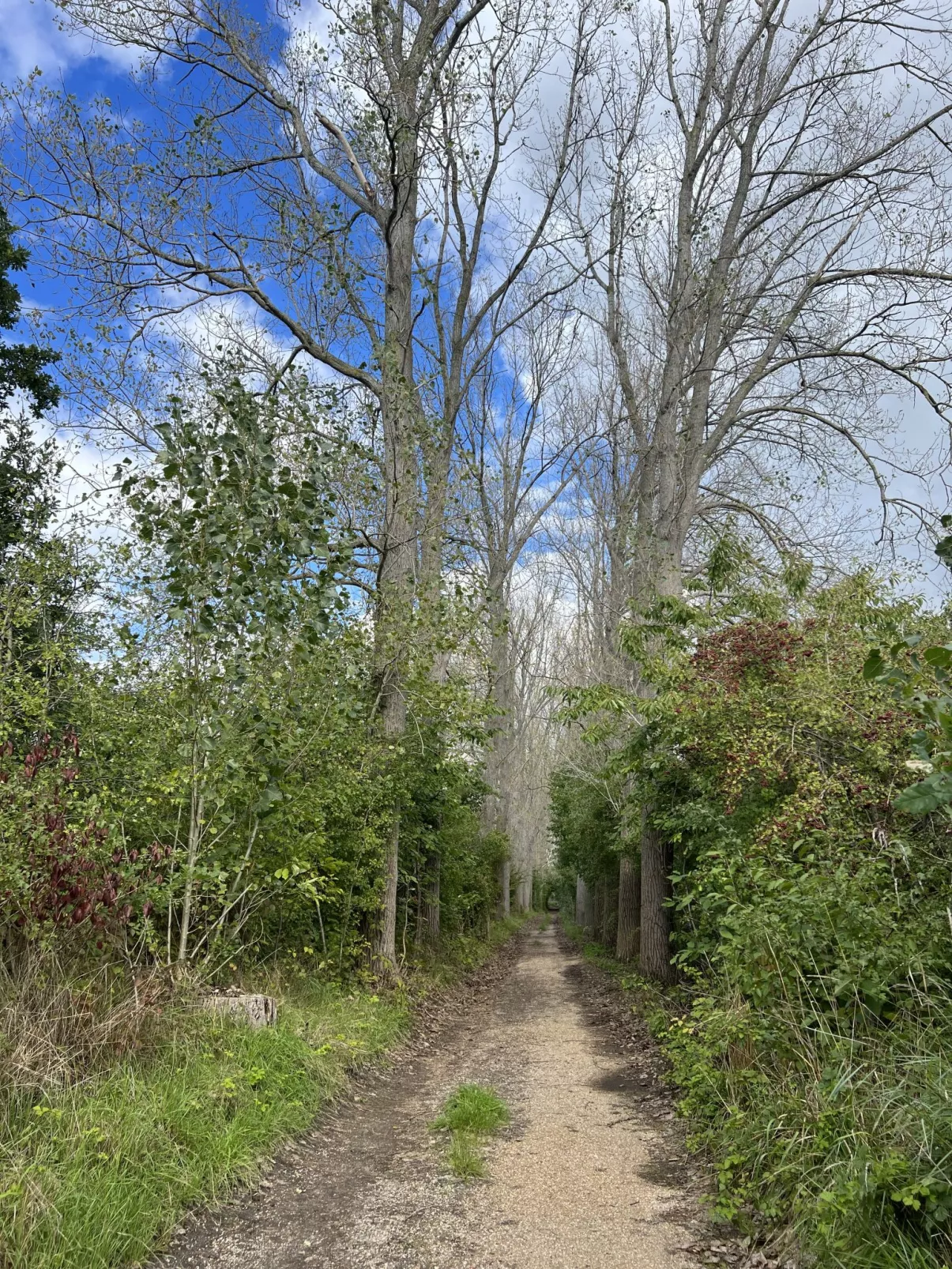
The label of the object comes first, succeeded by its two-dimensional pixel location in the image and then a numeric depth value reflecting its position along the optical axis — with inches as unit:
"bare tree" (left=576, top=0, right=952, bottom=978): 430.6
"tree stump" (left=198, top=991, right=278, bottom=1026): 205.8
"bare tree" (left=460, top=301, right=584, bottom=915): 724.0
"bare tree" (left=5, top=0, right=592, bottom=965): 335.3
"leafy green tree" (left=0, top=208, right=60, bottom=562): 488.7
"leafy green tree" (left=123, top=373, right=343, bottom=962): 202.2
